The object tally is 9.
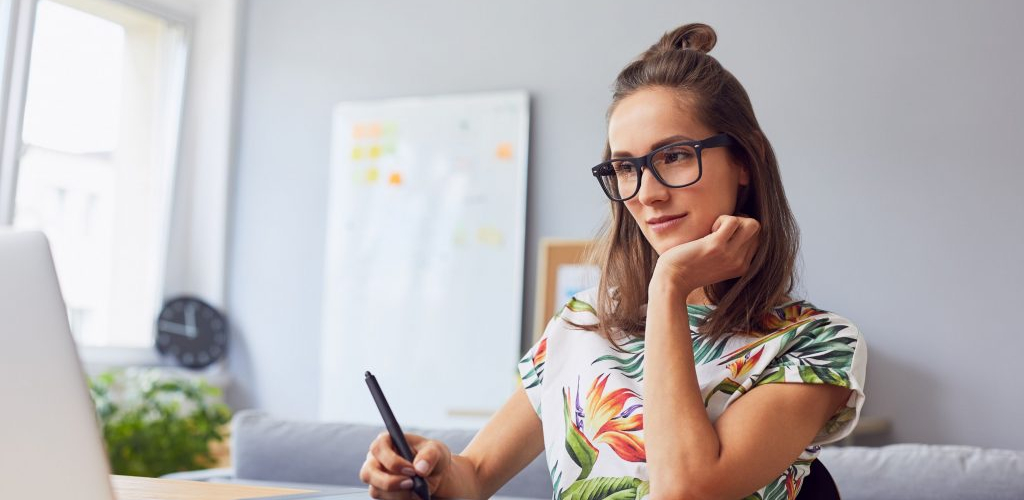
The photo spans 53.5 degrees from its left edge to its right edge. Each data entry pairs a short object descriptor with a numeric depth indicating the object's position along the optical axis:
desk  1.09
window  4.54
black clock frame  5.03
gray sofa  1.68
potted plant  3.89
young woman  1.05
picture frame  4.20
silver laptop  0.72
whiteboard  4.37
